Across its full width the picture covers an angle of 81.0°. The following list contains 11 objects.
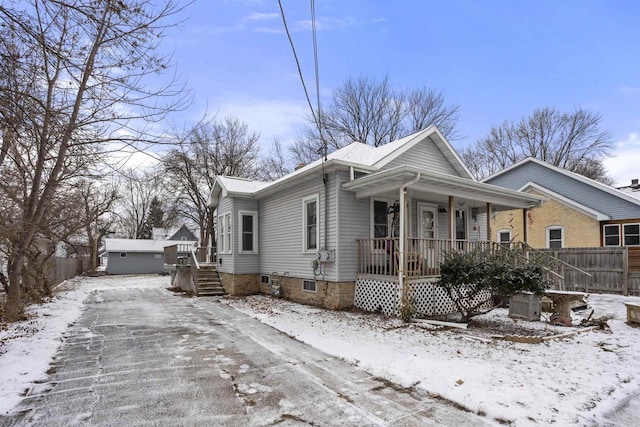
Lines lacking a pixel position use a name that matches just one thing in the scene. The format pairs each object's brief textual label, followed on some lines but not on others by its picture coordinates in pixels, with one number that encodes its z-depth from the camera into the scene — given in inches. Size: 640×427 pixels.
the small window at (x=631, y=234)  614.5
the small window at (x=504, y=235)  775.1
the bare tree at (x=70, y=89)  167.6
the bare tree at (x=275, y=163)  1246.3
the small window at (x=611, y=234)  634.2
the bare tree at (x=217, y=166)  1137.4
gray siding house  370.9
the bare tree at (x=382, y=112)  1144.8
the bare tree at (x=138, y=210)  1870.1
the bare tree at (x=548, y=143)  1249.4
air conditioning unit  340.5
